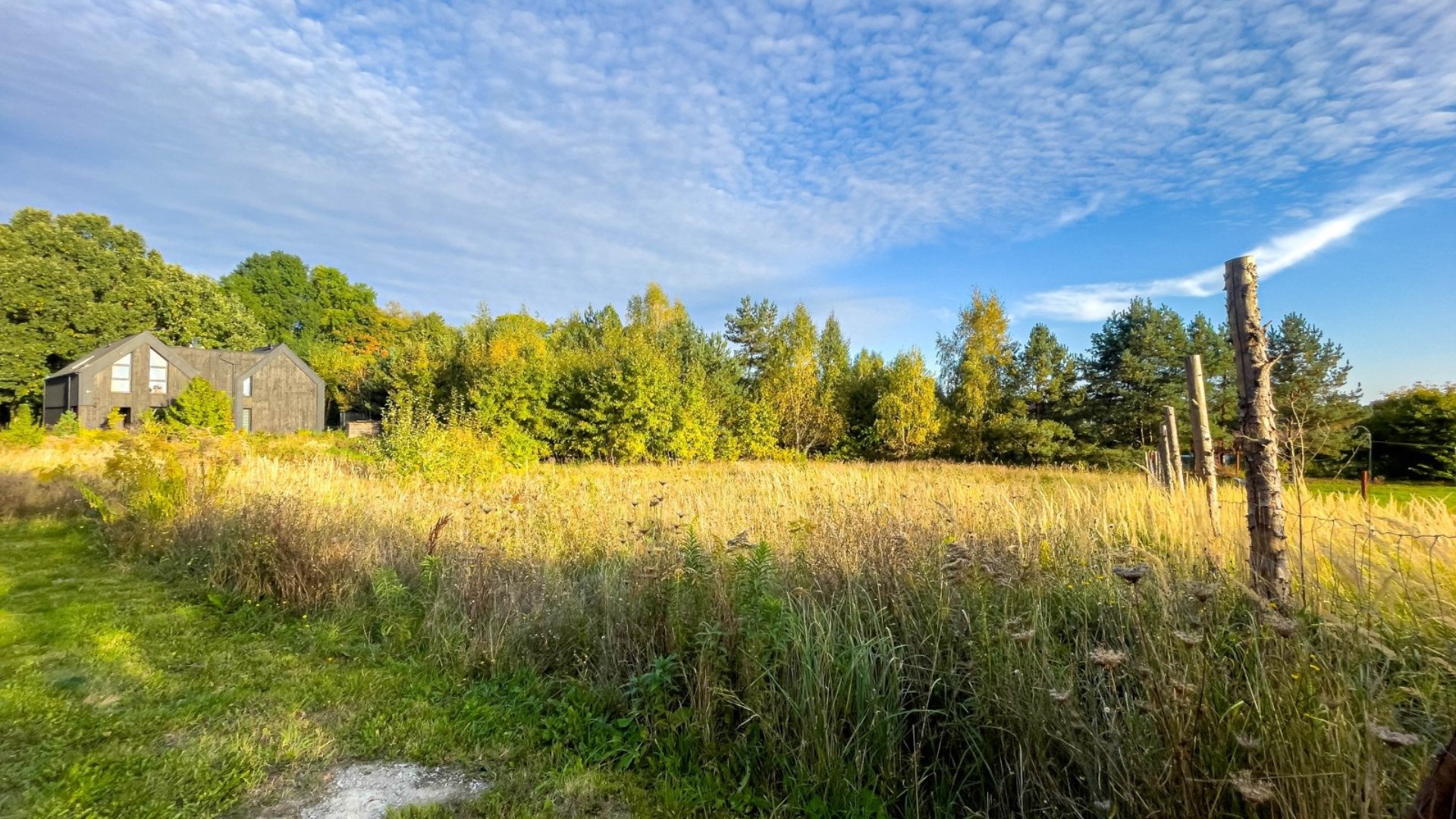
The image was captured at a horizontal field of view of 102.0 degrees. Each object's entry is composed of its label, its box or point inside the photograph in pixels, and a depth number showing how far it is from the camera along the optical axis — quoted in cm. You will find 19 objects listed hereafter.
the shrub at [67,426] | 2021
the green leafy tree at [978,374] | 2241
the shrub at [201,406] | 2597
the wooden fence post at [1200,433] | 497
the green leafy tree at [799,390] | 2414
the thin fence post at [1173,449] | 756
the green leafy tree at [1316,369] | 1915
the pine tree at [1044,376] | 2348
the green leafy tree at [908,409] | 2211
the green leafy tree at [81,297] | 3081
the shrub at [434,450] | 982
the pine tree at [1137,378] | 2211
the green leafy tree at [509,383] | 2109
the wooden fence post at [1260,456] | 275
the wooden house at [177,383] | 2853
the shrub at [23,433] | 1427
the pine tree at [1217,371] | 2077
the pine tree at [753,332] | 2812
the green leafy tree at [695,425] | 2158
